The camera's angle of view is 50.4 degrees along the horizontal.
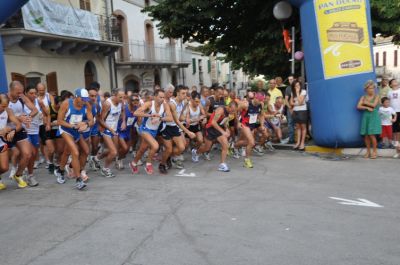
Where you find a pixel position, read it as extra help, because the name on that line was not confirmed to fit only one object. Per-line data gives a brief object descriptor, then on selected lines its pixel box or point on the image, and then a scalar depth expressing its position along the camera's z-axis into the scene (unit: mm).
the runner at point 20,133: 6836
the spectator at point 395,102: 9609
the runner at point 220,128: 8234
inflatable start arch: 9008
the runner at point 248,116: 8812
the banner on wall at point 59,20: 14438
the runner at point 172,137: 8008
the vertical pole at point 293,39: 10750
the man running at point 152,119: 7805
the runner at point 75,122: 6727
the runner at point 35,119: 8016
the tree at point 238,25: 11680
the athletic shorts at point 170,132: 8125
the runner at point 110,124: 7891
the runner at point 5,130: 6453
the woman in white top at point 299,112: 10375
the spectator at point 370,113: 8922
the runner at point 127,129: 8609
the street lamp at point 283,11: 10891
